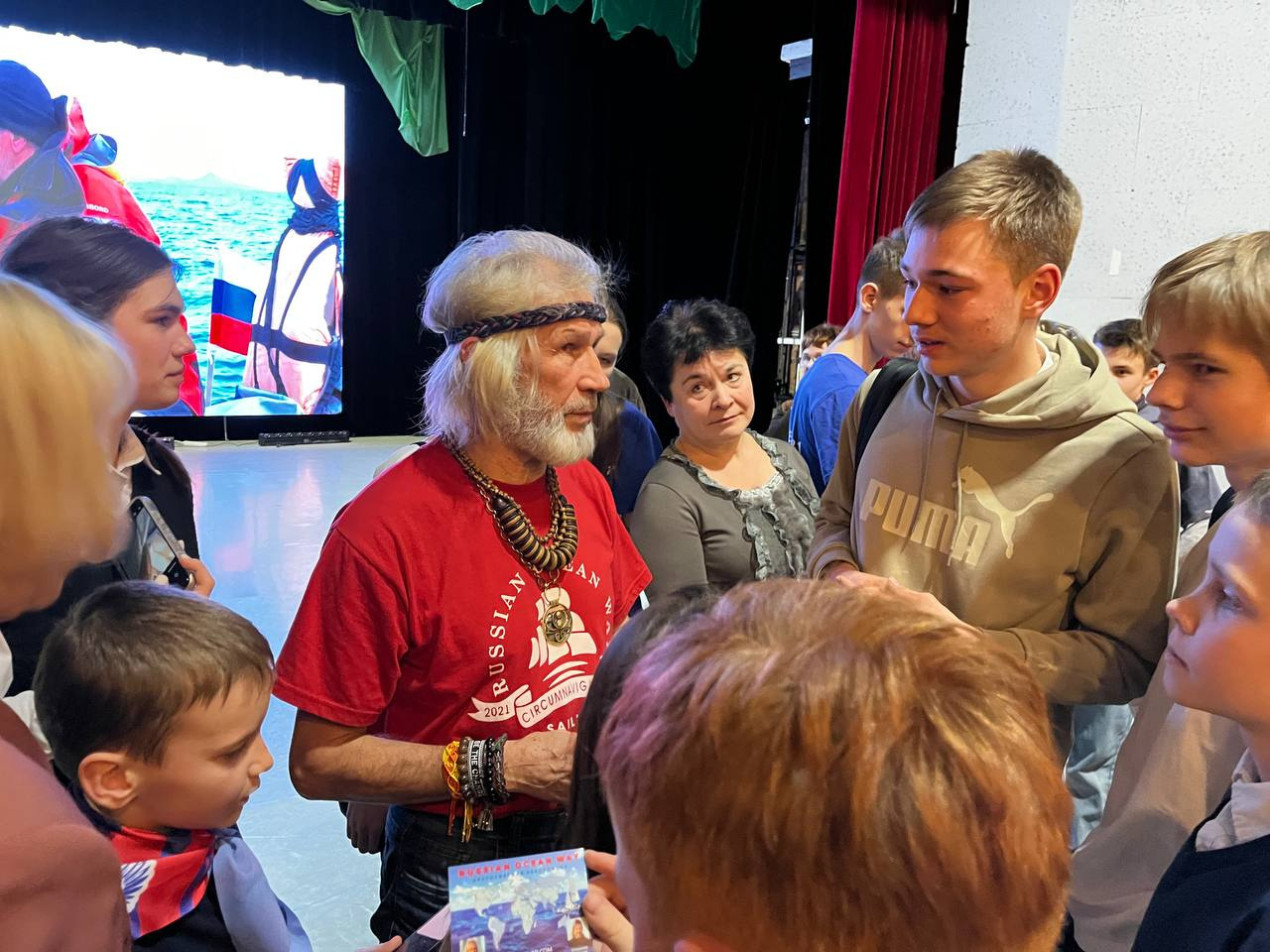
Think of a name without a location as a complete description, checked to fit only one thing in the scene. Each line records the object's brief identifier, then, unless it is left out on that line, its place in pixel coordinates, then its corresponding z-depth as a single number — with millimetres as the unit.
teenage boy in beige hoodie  1404
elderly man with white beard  1293
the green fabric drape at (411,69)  8008
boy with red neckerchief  1181
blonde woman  635
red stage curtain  4297
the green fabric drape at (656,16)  6723
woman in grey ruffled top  2129
